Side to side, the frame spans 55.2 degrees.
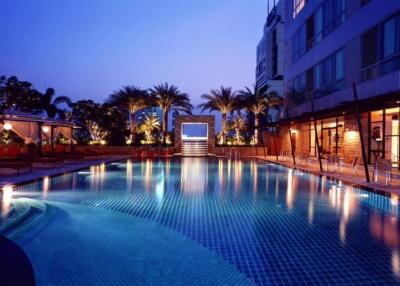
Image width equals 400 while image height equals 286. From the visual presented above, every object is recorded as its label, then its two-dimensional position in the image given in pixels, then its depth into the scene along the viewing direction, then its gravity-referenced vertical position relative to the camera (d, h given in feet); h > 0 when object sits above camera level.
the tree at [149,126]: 125.49 +3.93
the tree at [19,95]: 91.43 +10.80
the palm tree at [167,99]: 121.70 +12.67
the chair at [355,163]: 51.32 -3.37
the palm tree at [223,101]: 120.78 +11.77
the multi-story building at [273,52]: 166.27 +40.09
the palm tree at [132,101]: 120.98 +11.76
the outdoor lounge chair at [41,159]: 54.82 -3.31
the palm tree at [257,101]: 118.62 +11.62
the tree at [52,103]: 124.16 +11.74
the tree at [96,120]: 123.85 +5.87
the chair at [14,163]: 46.40 -3.22
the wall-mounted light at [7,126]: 68.67 +2.07
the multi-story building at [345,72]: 51.19 +11.54
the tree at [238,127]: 124.06 +3.70
